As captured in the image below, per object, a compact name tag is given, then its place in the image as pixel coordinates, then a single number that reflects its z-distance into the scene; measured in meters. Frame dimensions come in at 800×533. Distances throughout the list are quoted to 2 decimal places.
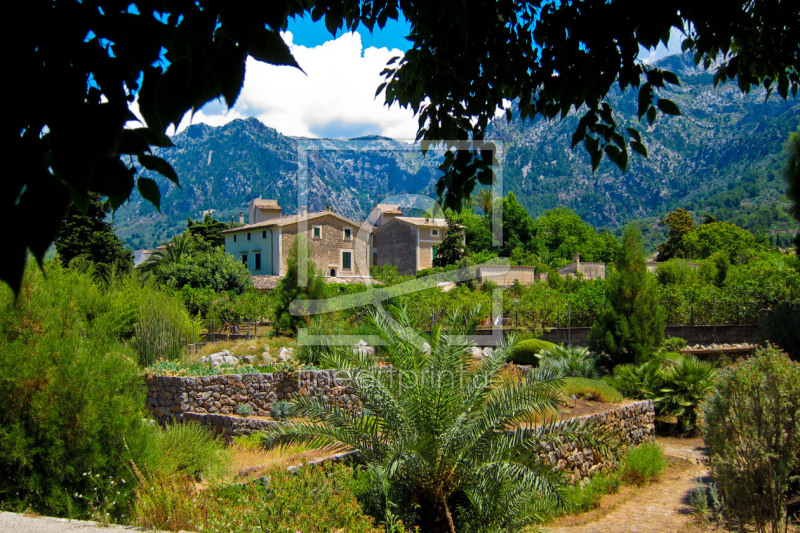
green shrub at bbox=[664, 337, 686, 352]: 16.87
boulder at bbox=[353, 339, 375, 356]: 14.60
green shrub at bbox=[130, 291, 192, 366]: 14.98
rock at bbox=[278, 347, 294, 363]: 14.73
